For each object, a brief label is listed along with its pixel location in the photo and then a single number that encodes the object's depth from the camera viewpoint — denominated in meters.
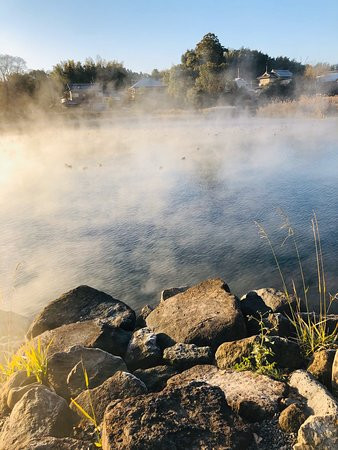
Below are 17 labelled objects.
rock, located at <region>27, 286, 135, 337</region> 4.58
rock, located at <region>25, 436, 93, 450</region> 2.39
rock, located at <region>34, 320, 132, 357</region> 3.87
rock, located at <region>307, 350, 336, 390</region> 2.97
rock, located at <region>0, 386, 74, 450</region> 2.57
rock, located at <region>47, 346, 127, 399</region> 3.09
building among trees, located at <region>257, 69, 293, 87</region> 52.52
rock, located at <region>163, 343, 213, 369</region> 3.49
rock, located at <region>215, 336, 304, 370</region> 3.26
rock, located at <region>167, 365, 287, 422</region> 2.65
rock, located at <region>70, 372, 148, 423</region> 2.77
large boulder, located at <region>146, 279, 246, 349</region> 3.92
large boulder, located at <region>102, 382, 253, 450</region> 2.27
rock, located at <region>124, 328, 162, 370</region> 3.65
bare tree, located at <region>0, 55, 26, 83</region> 38.28
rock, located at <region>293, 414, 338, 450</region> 2.24
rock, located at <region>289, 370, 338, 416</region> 2.52
